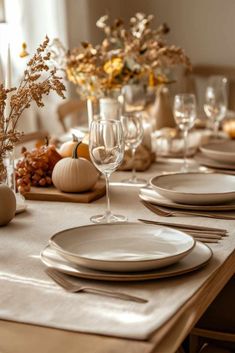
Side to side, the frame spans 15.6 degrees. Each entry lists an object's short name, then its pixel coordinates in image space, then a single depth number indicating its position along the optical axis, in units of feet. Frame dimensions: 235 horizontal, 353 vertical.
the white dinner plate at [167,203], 5.75
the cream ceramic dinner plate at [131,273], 4.40
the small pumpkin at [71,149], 6.82
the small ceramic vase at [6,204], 5.39
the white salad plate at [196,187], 5.76
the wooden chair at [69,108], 11.18
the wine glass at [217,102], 8.74
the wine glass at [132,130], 6.55
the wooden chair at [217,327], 5.97
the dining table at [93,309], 3.91
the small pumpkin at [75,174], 6.20
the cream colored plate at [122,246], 4.41
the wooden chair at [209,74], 15.95
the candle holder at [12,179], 5.87
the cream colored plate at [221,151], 7.21
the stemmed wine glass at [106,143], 5.37
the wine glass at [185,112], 7.30
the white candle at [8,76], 5.64
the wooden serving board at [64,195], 6.15
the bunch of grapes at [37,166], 6.42
